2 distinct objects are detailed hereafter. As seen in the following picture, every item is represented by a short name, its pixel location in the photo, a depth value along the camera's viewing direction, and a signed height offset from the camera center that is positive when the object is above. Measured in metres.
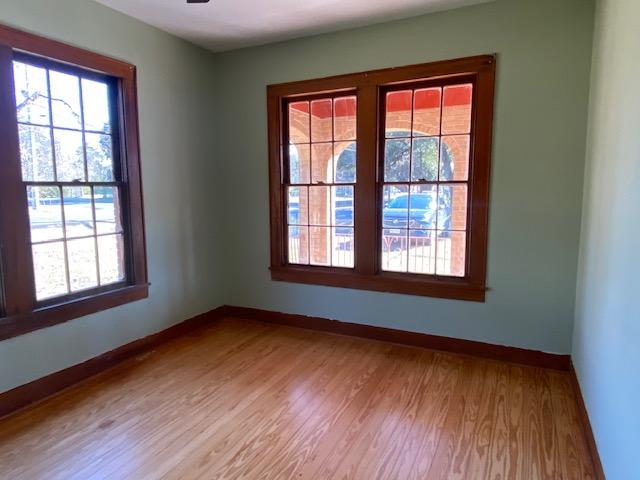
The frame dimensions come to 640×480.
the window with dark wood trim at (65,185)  2.47 +0.06
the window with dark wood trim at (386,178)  3.16 +0.13
